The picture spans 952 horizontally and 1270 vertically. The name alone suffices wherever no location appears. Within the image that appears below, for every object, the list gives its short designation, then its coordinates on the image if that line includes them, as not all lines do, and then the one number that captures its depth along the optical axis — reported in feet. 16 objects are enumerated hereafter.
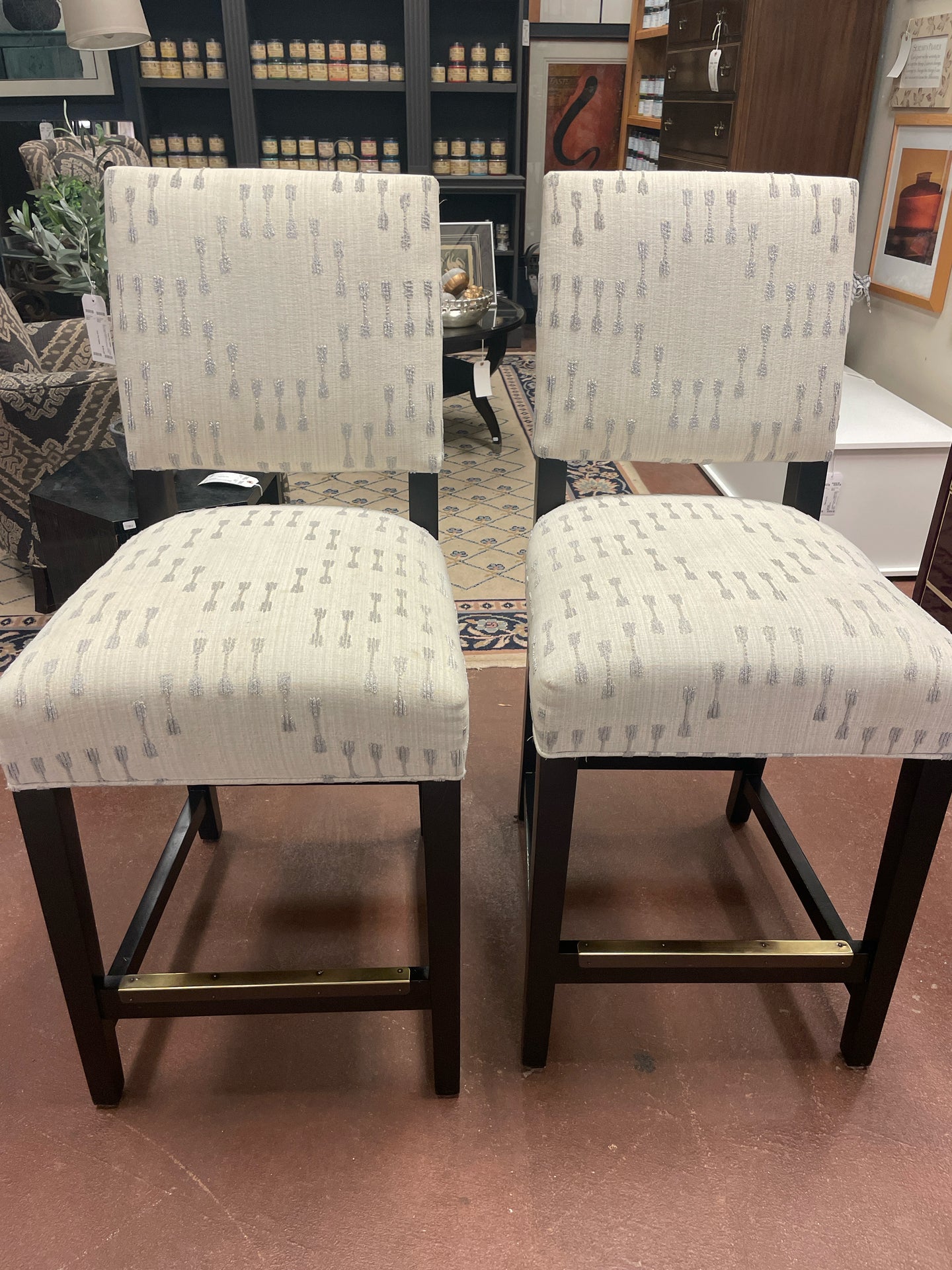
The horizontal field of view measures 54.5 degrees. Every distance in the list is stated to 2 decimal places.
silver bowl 9.09
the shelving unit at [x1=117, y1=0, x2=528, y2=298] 13.58
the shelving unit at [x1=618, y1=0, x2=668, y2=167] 13.51
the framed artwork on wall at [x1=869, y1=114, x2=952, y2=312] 7.69
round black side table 9.07
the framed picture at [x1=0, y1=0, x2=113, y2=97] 13.46
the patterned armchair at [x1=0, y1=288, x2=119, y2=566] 6.89
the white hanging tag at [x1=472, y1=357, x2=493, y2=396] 8.59
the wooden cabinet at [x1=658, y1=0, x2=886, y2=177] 8.52
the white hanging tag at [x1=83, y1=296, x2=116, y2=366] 5.42
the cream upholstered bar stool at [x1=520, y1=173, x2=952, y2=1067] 2.88
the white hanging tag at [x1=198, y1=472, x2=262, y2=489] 6.14
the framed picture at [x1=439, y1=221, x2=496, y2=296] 9.86
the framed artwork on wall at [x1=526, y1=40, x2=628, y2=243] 14.80
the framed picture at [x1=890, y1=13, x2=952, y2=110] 7.60
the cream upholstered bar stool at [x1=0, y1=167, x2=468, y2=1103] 2.76
